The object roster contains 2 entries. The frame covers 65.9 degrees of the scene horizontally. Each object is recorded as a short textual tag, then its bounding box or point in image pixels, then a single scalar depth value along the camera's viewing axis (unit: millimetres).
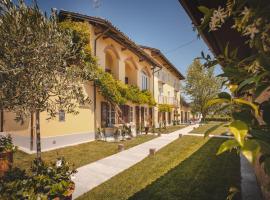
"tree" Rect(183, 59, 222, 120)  44156
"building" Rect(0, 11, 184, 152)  11312
